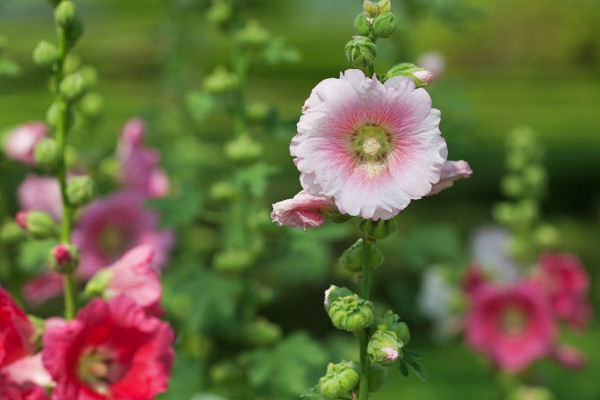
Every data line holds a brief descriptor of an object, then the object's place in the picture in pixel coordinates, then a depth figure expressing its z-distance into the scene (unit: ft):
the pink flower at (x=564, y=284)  6.75
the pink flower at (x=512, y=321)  6.49
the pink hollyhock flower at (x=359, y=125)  3.40
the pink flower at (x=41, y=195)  6.05
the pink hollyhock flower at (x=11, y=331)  3.88
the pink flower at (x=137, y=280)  4.05
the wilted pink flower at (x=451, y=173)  3.55
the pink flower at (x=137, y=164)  6.05
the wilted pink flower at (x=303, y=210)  3.47
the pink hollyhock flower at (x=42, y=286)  5.72
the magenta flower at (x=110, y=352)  3.84
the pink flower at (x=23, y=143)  5.18
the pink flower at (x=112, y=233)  6.04
